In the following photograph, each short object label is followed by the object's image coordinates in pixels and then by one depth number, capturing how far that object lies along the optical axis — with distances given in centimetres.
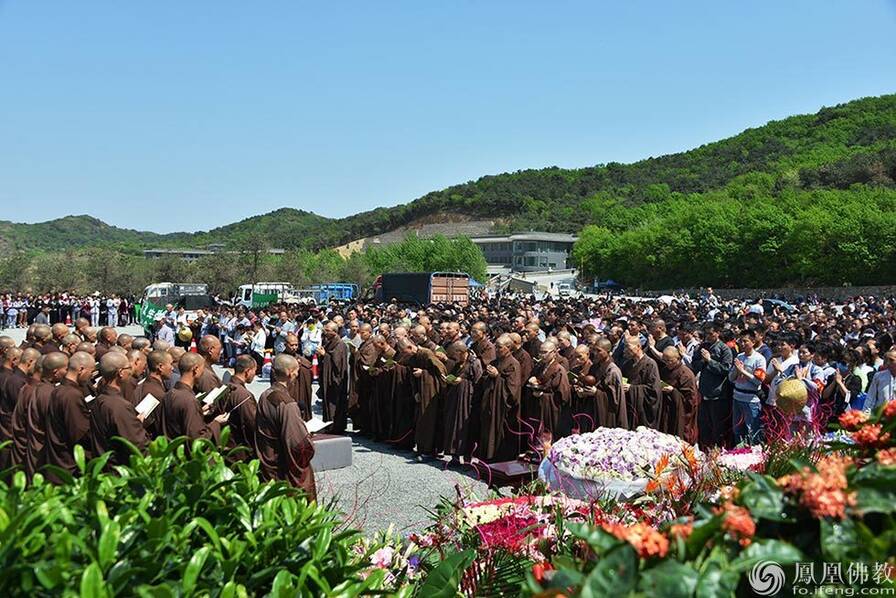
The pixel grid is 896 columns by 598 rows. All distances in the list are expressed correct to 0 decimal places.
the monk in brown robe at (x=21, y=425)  696
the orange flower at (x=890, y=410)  239
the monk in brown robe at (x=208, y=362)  832
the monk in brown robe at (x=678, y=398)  1046
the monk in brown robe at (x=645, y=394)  1030
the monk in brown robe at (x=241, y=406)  698
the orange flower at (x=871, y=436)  230
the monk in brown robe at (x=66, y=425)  660
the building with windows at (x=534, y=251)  12125
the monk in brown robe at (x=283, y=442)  653
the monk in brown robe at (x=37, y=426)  677
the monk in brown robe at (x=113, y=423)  624
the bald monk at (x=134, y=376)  809
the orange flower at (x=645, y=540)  187
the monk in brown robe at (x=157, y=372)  736
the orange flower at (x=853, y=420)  247
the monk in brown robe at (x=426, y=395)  1131
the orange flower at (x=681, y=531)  194
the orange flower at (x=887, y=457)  206
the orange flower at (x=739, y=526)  191
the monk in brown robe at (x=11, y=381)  743
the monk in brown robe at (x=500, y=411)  1065
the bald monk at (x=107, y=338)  1212
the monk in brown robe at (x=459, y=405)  1091
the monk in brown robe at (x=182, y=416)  661
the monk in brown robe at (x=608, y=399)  1007
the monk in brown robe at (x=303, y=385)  1316
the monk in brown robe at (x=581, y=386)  1006
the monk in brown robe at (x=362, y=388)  1318
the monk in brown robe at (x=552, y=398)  1026
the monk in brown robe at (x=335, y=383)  1359
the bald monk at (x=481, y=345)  1164
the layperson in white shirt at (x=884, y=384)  854
